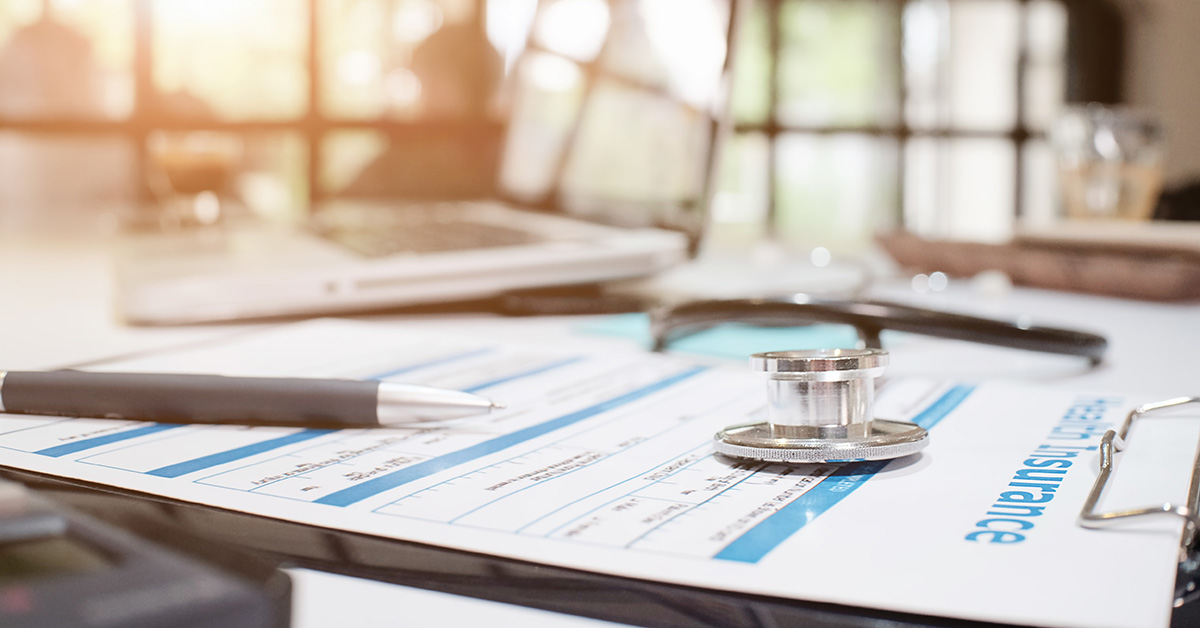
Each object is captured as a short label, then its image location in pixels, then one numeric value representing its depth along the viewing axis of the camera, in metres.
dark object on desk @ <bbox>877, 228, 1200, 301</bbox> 0.79
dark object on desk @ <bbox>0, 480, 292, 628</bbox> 0.16
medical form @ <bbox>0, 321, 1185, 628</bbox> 0.21
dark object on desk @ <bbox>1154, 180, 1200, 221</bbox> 1.94
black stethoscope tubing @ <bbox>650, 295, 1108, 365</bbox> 0.48
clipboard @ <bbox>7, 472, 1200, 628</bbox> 0.20
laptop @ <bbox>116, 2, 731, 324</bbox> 0.69
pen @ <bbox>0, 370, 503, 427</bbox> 0.35
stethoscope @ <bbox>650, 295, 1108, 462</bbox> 0.29
